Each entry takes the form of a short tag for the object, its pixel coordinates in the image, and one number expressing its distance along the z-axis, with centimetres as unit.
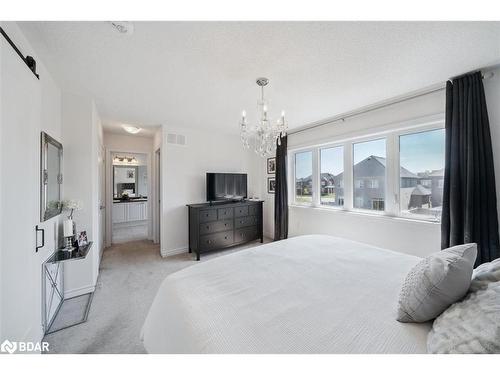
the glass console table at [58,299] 178
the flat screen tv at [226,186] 382
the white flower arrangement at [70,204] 205
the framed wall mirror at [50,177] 167
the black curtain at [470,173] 184
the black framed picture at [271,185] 443
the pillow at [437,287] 86
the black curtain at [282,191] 409
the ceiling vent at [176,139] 358
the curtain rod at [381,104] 217
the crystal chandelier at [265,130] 197
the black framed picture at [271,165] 440
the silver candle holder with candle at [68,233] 204
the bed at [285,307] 80
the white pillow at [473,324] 65
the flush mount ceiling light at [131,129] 353
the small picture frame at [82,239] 220
